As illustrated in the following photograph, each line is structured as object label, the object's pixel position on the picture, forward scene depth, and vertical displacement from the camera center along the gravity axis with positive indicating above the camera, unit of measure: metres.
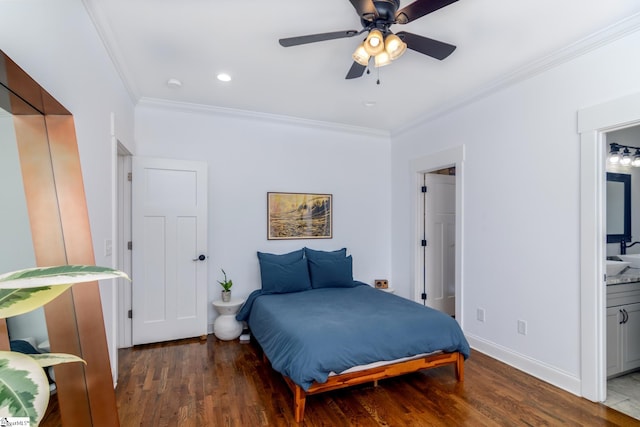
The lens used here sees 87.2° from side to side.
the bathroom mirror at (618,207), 3.52 +0.02
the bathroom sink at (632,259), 3.22 -0.49
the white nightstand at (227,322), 3.61 -1.18
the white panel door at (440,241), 4.37 -0.41
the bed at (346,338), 2.24 -0.94
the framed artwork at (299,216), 4.17 -0.05
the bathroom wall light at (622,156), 3.51 +0.56
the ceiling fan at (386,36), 1.73 +1.02
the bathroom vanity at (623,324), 2.65 -0.93
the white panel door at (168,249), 3.50 -0.39
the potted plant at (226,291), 3.72 -0.88
